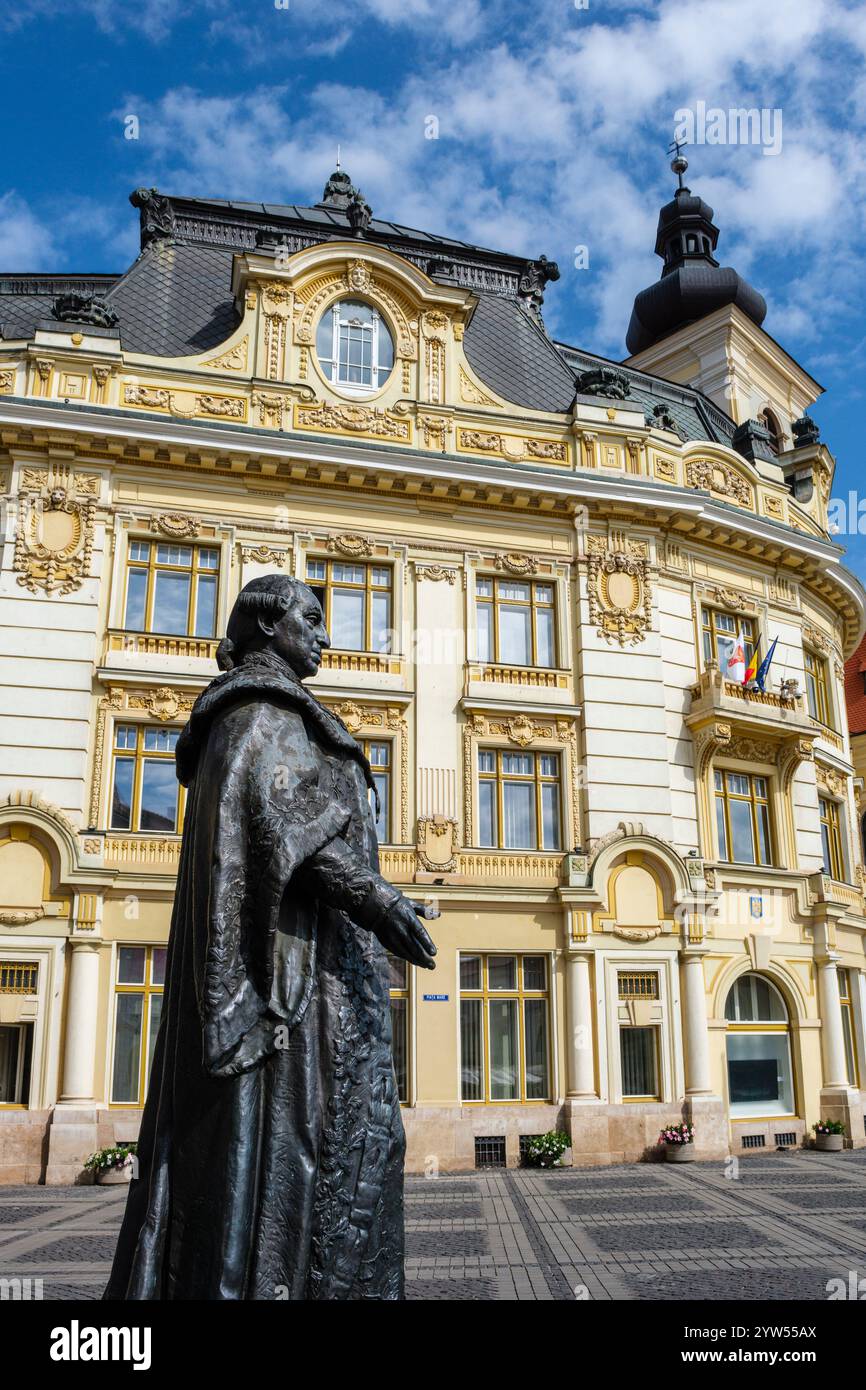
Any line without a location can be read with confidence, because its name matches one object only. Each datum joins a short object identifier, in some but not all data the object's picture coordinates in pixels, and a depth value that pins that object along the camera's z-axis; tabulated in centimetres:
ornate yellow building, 1952
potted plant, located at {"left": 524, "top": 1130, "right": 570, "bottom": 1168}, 1969
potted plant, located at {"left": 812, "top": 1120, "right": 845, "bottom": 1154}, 2269
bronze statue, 331
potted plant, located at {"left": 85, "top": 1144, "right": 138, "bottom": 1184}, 1762
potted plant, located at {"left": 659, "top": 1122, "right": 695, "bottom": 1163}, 2048
